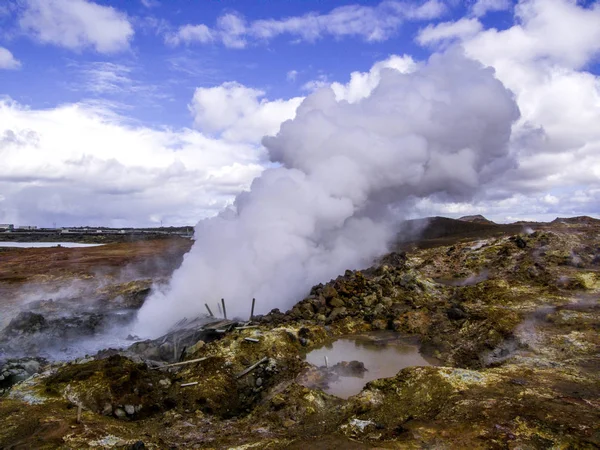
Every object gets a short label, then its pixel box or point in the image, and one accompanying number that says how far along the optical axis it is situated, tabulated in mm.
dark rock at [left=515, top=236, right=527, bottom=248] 20725
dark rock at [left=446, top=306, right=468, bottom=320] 13429
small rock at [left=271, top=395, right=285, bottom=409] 7878
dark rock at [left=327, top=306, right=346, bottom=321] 14258
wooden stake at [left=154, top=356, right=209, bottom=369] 9898
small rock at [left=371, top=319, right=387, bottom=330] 13945
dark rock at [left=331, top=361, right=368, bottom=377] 9922
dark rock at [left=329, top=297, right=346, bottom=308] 14945
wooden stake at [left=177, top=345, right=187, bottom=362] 10859
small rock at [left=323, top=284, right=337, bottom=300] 15289
